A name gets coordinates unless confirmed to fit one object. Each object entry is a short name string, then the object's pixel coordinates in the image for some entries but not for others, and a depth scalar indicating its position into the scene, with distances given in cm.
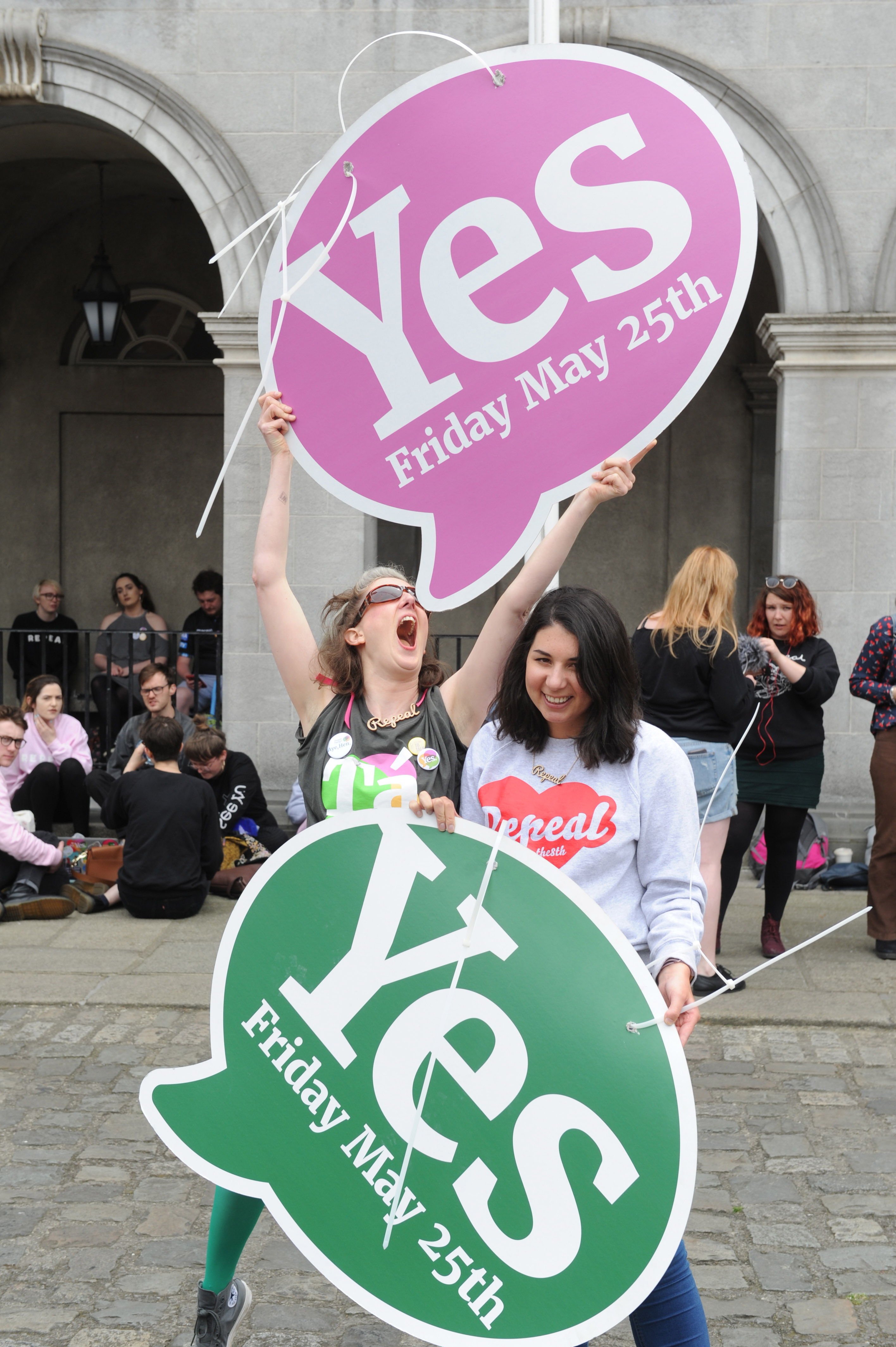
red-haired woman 634
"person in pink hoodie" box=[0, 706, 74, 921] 737
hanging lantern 1128
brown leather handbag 794
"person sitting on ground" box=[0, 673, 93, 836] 865
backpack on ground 813
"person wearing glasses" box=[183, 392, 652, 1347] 275
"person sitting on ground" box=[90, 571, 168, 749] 996
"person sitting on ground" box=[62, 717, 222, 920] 725
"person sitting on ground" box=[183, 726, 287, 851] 809
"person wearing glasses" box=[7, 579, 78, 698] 1116
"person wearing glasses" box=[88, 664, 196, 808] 860
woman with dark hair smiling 250
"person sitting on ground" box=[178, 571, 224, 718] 974
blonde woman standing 575
